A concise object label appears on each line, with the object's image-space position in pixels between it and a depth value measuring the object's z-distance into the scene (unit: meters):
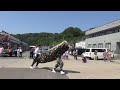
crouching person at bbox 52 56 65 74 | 6.77
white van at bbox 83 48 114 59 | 15.91
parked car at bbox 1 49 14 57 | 17.07
